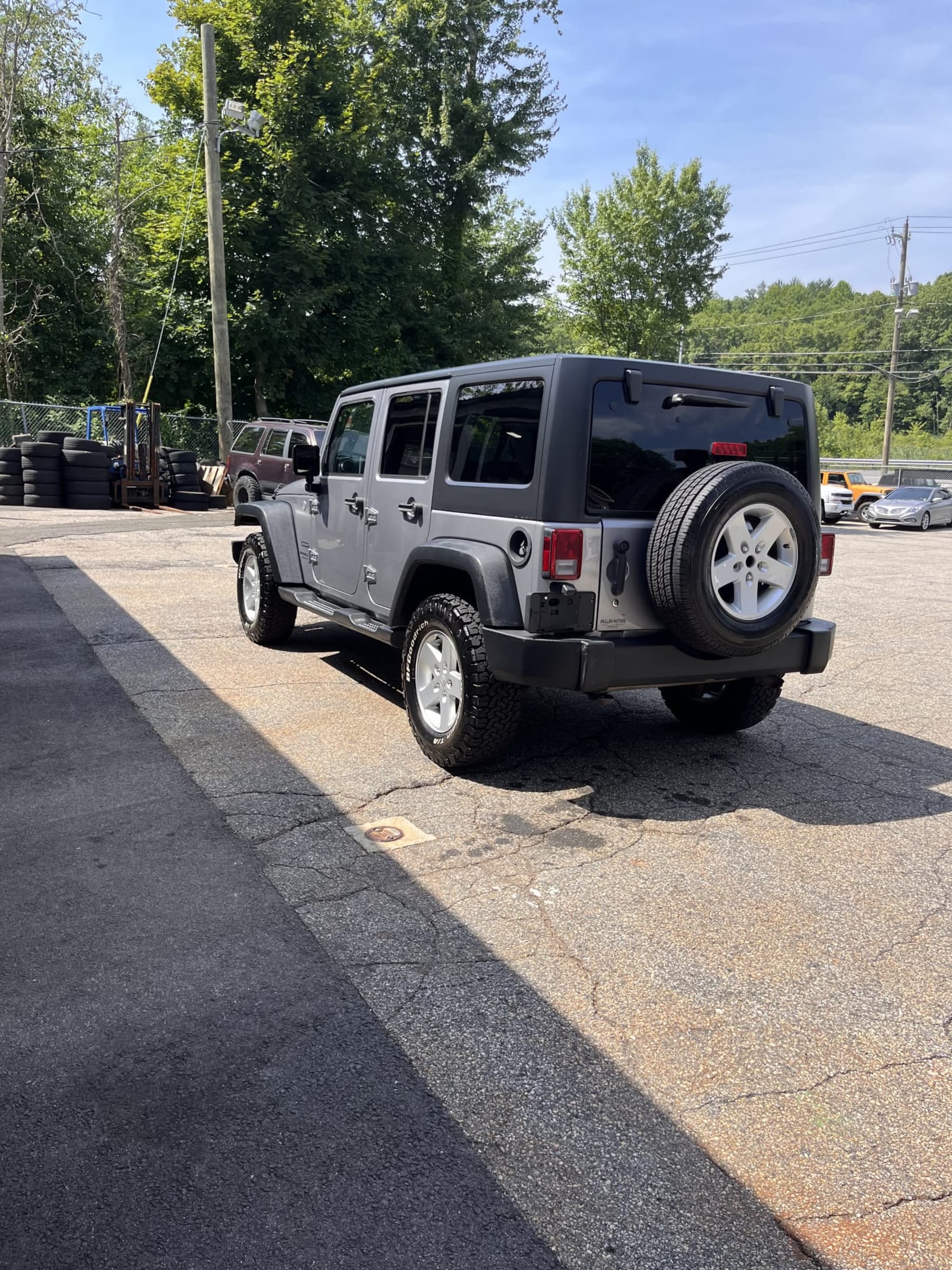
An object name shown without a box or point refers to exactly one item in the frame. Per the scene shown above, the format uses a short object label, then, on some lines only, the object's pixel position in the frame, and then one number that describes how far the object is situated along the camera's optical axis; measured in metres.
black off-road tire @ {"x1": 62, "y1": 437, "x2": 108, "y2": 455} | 19.41
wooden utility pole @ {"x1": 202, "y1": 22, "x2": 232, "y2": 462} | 21.00
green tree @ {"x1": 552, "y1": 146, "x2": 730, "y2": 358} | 40.25
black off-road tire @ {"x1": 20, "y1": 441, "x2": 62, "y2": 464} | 19.05
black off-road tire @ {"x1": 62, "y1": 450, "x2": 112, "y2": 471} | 19.23
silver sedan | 27.28
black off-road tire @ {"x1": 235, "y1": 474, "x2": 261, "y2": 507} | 16.80
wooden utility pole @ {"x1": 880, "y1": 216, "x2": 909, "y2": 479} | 48.75
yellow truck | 29.95
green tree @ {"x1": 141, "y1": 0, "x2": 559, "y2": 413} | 27.12
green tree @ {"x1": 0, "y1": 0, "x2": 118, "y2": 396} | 30.06
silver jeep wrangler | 4.32
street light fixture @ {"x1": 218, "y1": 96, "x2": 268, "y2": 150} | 21.02
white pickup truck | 28.84
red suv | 15.58
